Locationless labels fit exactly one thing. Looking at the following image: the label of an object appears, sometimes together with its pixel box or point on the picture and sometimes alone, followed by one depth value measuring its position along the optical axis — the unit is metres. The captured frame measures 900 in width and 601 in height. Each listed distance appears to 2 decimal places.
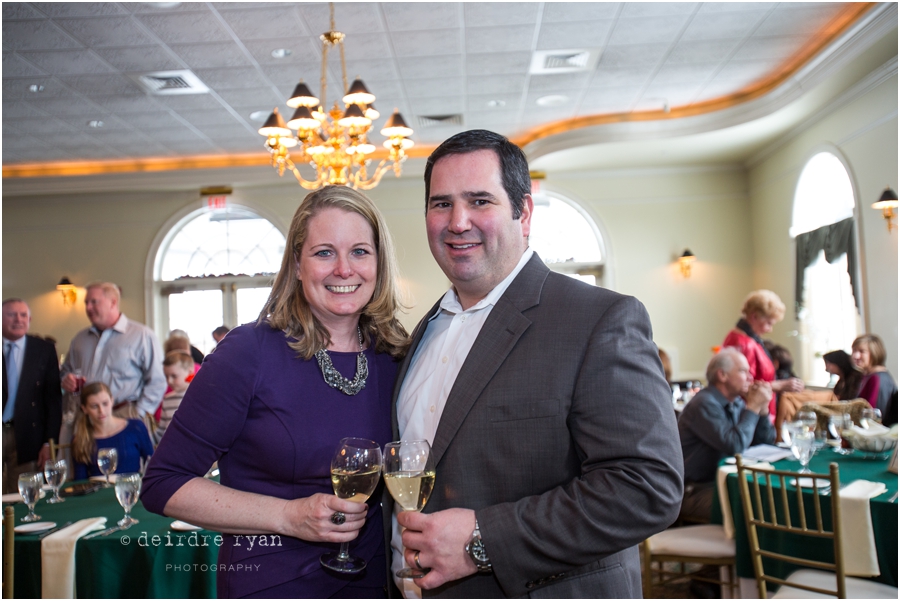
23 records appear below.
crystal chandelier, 4.93
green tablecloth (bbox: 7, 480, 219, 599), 2.57
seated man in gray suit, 3.92
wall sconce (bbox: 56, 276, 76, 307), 10.53
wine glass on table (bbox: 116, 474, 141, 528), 2.67
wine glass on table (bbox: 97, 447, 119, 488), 3.37
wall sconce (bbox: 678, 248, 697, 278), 10.09
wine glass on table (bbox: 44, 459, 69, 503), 3.10
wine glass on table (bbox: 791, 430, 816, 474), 3.35
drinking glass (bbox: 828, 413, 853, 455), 3.97
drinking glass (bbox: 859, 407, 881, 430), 4.06
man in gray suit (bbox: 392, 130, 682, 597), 1.31
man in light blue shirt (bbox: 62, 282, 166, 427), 5.14
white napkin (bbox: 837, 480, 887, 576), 2.87
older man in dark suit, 4.89
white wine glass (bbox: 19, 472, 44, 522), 2.88
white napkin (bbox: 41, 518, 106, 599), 2.58
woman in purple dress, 1.54
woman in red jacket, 5.77
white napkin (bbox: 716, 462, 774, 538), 3.56
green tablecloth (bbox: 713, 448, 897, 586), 2.87
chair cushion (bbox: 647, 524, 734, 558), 3.57
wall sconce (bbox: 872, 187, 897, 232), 6.24
